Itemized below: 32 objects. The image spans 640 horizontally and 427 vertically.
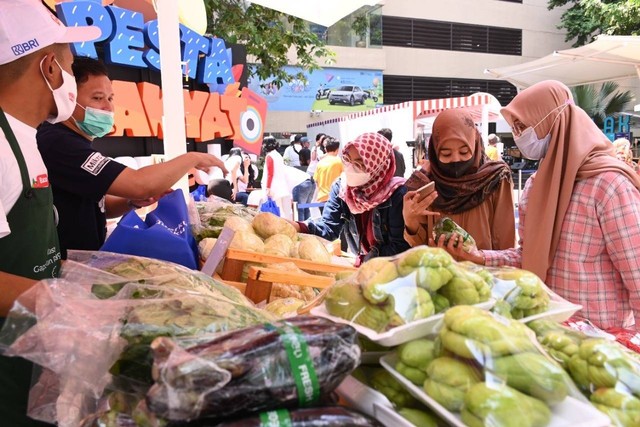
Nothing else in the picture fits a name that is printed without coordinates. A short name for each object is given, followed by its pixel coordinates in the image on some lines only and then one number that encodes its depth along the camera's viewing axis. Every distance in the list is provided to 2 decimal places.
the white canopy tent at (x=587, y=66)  8.77
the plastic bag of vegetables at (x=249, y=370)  0.81
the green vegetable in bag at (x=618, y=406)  0.90
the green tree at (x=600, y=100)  21.16
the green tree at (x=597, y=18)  18.81
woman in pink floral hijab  3.07
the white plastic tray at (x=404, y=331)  0.97
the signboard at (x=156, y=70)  5.98
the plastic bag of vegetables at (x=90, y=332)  0.98
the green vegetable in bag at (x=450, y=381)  0.86
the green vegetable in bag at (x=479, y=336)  0.89
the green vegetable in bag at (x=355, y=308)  1.02
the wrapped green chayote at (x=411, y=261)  1.09
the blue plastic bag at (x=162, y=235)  1.83
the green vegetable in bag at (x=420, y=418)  0.90
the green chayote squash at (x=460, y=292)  1.08
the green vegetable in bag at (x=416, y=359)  0.94
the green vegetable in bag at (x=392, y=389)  0.97
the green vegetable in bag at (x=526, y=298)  1.17
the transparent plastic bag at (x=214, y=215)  2.37
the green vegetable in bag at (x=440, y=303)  1.06
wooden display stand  1.89
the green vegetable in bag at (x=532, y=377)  0.87
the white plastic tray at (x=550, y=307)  1.16
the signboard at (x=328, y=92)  19.84
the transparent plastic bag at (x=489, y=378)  0.83
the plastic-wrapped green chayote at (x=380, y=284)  1.05
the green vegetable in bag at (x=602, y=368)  0.95
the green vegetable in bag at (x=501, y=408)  0.81
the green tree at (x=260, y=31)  10.55
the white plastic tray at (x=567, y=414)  0.84
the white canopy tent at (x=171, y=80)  2.90
